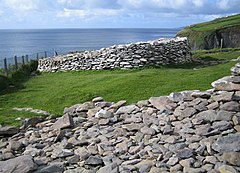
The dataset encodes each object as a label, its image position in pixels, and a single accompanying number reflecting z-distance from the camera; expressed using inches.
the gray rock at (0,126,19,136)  346.9
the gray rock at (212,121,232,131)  272.9
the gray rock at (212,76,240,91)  309.8
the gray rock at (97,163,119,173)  236.3
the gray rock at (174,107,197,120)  301.6
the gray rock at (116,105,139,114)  342.4
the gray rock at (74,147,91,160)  269.3
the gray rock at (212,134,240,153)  245.8
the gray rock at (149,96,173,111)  329.1
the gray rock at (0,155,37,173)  236.7
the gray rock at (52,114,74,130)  337.7
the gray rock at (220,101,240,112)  289.6
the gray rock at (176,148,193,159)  244.8
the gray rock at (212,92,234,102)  297.9
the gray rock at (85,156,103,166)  256.8
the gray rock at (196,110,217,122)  287.0
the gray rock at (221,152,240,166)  232.4
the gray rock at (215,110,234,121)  282.4
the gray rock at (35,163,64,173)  245.4
